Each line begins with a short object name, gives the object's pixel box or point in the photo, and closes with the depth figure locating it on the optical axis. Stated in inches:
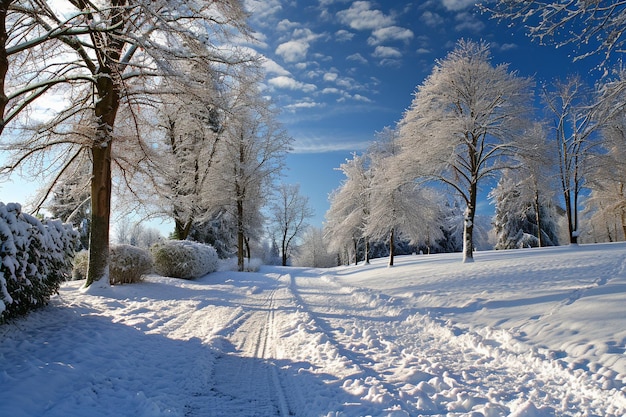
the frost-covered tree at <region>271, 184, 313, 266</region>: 1637.6
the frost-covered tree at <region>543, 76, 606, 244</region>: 780.6
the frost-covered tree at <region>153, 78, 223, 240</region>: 738.2
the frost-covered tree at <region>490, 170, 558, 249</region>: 1289.4
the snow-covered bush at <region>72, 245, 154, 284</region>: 413.7
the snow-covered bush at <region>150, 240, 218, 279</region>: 568.7
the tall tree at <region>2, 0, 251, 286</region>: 289.9
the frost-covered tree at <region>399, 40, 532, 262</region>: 567.5
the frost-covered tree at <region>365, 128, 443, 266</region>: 775.7
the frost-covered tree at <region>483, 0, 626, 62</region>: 192.7
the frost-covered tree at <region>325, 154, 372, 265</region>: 1059.9
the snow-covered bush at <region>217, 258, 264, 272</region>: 839.0
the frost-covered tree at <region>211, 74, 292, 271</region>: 797.9
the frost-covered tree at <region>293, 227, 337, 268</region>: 2457.1
